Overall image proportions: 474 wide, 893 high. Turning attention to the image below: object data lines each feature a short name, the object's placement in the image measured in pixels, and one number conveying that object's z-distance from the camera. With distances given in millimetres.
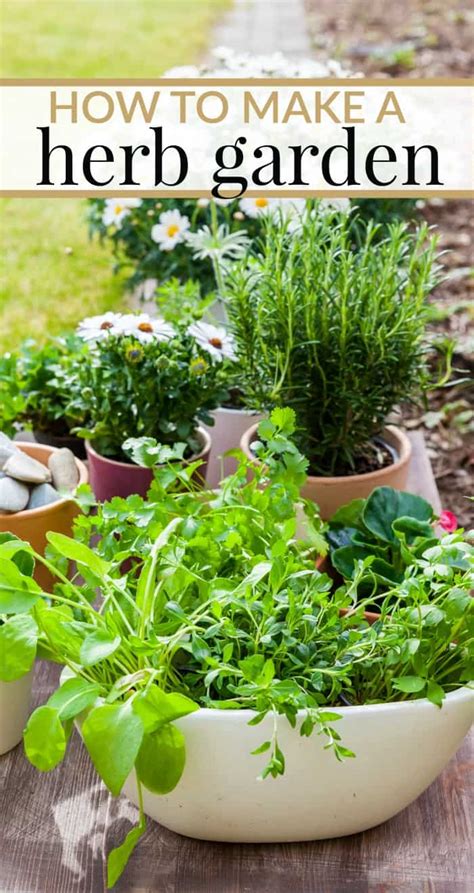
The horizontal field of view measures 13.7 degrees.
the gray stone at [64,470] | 2292
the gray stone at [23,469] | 2244
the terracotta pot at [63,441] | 2591
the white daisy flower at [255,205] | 2825
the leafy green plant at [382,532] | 2089
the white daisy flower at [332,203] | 2690
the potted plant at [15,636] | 1821
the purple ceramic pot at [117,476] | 2377
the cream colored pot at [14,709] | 1996
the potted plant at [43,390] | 2551
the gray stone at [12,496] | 2219
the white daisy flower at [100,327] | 2379
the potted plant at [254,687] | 1786
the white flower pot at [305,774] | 1821
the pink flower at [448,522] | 2222
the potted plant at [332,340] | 2379
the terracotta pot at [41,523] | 2205
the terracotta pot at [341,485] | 2383
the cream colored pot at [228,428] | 2634
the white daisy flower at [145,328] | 2380
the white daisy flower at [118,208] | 3134
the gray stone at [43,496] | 2253
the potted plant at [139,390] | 2374
